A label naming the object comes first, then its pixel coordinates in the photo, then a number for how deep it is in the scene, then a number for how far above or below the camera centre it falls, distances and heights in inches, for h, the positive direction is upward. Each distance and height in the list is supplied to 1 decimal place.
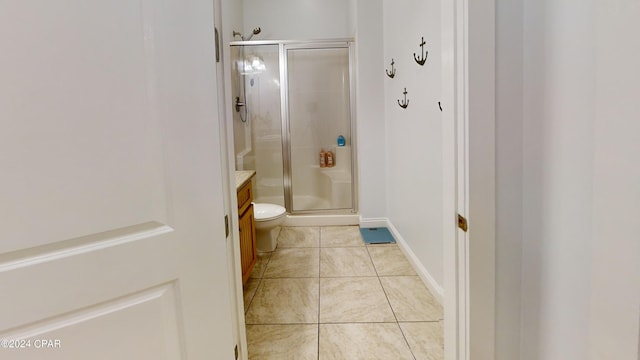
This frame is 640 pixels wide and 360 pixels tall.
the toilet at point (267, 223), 126.0 -28.2
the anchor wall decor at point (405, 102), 118.9 +10.9
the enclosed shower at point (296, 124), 175.6 +7.2
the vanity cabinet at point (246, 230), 98.2 -24.9
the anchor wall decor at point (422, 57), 96.2 +20.6
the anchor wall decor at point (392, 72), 134.4 +23.7
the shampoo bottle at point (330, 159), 184.9 -10.3
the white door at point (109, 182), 31.5 -3.6
